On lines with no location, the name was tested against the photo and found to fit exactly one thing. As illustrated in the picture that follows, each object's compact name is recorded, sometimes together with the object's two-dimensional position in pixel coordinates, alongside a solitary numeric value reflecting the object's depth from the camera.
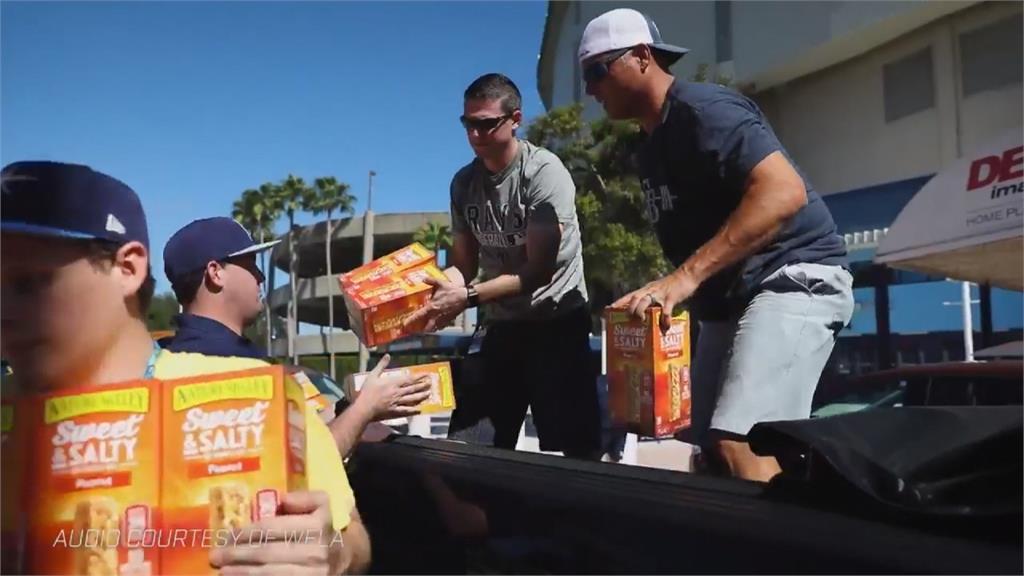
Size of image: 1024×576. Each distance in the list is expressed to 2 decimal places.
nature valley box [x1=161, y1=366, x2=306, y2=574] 0.96
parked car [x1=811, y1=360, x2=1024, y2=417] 3.34
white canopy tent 5.23
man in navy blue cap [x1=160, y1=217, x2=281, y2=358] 2.20
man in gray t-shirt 2.89
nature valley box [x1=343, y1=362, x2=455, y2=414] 2.62
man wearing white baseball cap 2.08
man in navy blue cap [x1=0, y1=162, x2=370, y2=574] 1.03
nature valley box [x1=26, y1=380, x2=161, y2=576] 0.93
